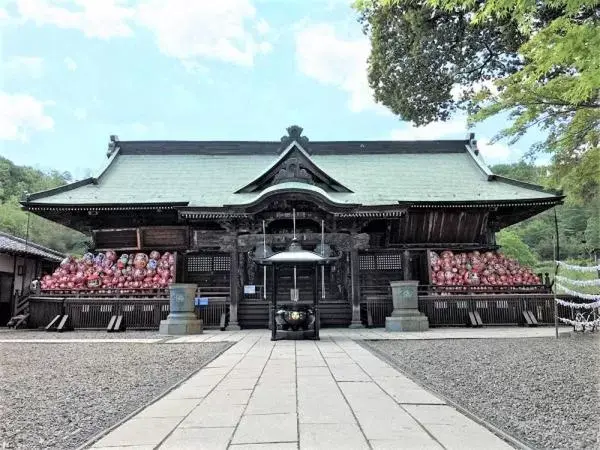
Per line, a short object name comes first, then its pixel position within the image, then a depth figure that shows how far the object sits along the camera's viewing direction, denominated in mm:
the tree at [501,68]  4609
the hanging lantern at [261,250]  15052
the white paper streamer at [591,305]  10642
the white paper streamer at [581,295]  10746
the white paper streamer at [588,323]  11790
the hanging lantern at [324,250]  14380
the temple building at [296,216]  15281
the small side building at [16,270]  20203
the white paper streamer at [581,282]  9805
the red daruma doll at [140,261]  16531
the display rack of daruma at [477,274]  15500
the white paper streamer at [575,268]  10231
